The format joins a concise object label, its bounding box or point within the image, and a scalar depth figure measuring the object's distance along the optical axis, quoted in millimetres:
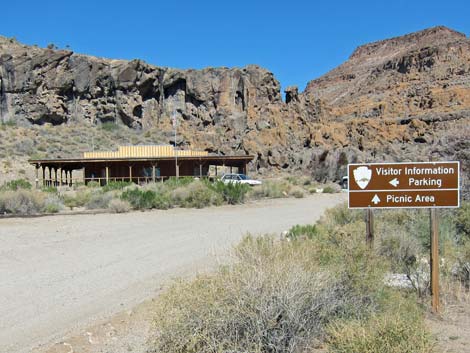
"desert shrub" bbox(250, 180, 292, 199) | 27812
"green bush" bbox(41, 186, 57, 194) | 28122
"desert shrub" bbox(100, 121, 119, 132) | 67438
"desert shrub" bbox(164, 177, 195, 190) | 25772
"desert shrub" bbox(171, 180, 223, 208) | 21295
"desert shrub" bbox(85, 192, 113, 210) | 21156
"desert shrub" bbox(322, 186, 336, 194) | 35375
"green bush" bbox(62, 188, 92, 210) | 22344
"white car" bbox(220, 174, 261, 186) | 35928
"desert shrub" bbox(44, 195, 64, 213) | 19703
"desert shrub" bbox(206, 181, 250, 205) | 22984
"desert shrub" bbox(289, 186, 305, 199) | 29844
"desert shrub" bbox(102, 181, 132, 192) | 27219
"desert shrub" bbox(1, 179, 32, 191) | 24938
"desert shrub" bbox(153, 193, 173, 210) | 20350
